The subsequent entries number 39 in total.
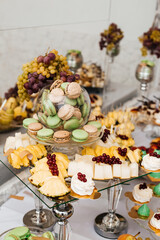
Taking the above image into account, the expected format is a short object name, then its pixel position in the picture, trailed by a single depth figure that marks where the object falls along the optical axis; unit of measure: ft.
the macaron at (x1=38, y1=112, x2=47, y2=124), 4.22
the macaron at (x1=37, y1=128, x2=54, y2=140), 3.94
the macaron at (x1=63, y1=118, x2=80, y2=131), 4.07
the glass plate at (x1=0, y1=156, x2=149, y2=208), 3.43
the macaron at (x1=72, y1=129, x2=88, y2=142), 3.91
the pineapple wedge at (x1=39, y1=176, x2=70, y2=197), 3.41
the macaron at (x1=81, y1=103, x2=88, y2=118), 4.26
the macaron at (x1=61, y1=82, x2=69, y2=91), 4.13
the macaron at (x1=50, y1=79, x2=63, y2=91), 4.20
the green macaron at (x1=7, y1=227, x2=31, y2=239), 3.51
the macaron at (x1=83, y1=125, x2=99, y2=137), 4.13
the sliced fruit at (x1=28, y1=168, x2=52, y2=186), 3.60
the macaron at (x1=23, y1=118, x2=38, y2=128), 4.33
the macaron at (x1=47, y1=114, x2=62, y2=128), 4.06
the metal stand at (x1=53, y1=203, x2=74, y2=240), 3.94
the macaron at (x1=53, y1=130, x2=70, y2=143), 3.89
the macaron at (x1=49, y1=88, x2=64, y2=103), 4.06
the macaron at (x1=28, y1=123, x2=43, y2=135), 4.09
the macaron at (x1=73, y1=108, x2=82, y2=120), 4.10
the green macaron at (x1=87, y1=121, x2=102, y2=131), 4.34
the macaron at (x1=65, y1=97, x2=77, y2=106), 4.07
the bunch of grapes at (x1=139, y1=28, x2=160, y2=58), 9.80
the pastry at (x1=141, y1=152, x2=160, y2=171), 4.04
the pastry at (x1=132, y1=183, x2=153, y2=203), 4.89
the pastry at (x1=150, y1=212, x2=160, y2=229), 4.40
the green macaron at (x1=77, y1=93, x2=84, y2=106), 4.16
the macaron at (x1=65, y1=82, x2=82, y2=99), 4.01
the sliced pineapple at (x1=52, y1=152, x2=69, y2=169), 3.94
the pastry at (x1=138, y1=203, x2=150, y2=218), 4.67
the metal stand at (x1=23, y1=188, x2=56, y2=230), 4.67
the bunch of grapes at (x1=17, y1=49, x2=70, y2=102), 4.71
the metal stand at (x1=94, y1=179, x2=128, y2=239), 4.63
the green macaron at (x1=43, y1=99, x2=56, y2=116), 4.05
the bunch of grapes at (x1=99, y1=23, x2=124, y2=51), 8.88
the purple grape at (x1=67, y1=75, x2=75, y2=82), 4.37
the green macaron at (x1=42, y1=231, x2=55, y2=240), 3.67
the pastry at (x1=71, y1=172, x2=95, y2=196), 3.49
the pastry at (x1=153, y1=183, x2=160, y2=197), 5.12
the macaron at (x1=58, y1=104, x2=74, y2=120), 3.99
